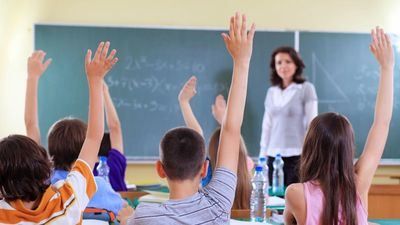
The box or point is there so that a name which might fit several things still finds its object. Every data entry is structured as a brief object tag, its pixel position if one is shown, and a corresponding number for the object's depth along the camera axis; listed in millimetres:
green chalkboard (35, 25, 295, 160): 4824
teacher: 4453
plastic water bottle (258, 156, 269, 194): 3204
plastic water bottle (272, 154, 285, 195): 3878
